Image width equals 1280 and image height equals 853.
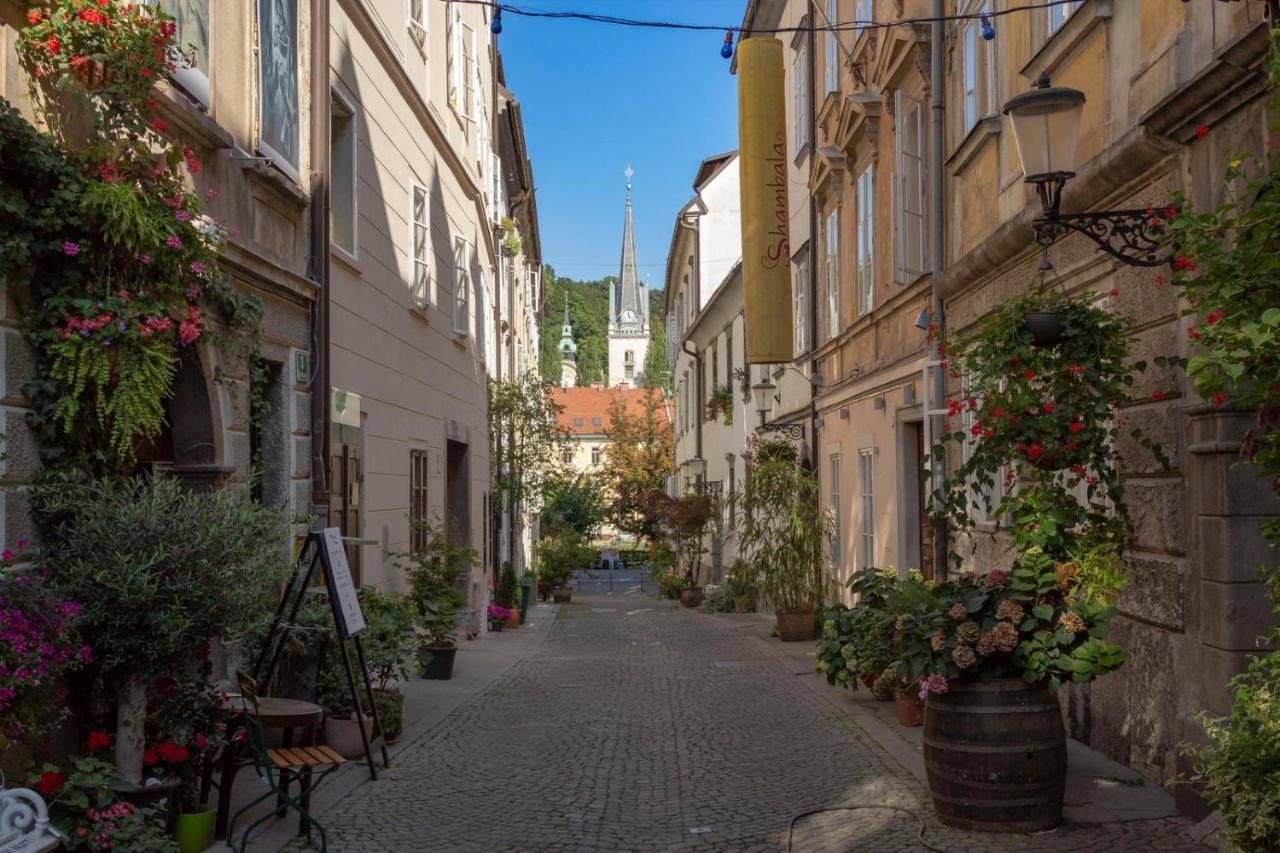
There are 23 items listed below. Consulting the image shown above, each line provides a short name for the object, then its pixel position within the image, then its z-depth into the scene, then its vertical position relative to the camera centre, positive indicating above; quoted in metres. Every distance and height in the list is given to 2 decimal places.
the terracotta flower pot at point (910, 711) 8.82 -1.55
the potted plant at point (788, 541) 15.78 -0.60
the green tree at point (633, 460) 50.44 +1.45
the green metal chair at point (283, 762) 5.71 -1.22
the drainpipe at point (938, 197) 10.91 +2.56
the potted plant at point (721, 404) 25.77 +1.92
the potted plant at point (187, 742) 5.44 -1.06
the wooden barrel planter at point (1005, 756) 5.79 -1.22
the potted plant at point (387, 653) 8.35 -1.02
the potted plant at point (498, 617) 18.33 -1.78
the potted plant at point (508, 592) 20.52 -1.54
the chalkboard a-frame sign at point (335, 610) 6.63 -0.60
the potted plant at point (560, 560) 31.47 -1.60
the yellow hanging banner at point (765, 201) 16.47 +3.97
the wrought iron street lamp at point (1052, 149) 6.10 +1.66
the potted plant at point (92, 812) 4.70 -1.17
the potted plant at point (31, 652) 4.38 -0.53
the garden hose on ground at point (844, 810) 5.86 -1.64
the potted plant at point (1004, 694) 5.79 -0.94
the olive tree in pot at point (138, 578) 5.13 -0.31
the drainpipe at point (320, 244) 9.33 +1.91
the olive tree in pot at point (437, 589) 11.09 -0.87
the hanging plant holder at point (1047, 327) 6.51 +0.84
